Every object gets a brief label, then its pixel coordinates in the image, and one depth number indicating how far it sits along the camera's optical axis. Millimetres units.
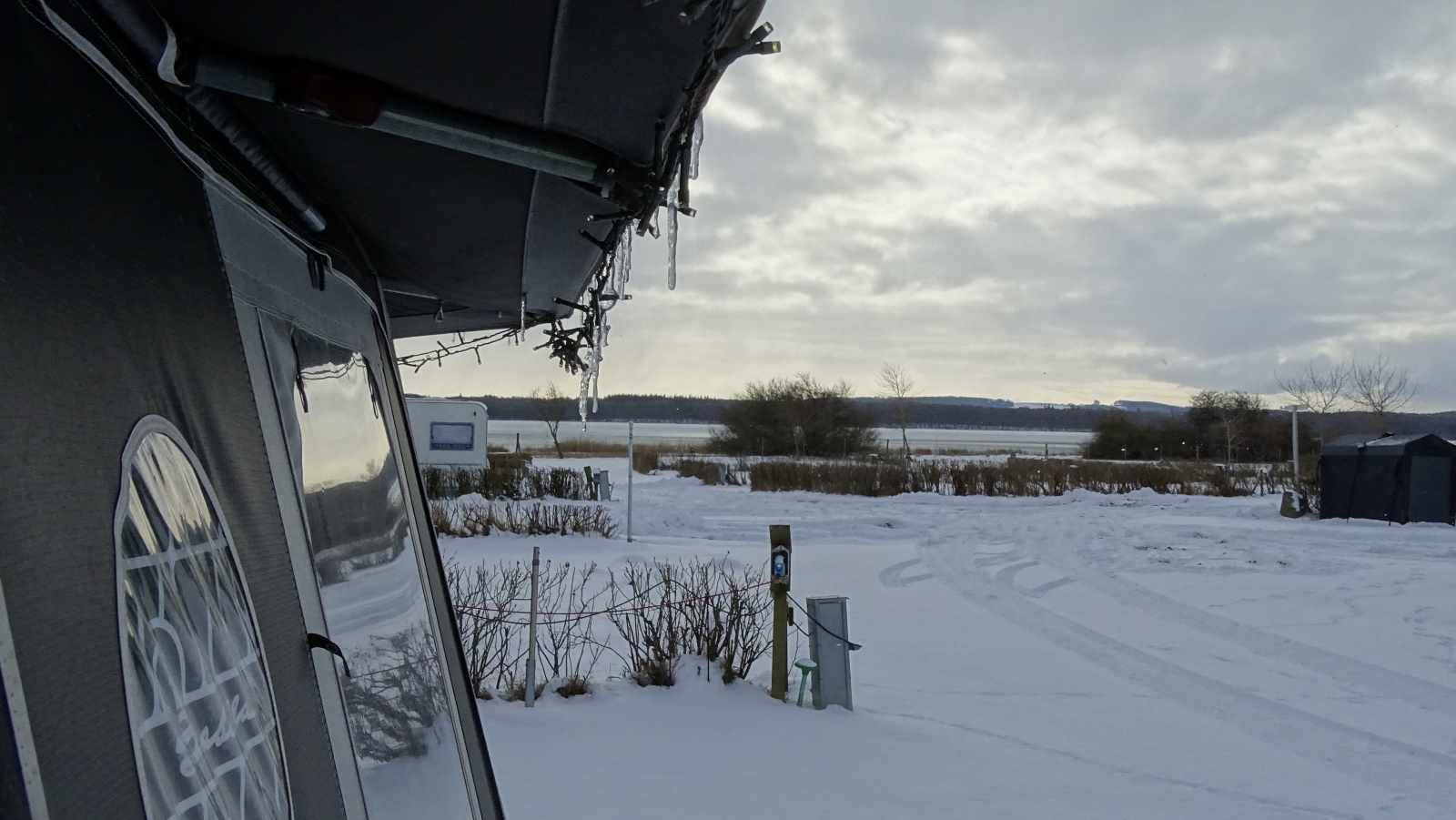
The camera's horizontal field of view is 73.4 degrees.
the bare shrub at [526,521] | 12719
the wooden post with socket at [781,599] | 5727
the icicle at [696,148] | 1895
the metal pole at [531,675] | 5516
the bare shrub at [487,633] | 5887
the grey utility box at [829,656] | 5684
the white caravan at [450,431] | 22266
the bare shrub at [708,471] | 23595
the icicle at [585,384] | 3744
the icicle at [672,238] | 2087
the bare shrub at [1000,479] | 21297
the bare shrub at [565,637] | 6090
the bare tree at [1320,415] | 33156
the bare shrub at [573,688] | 5742
